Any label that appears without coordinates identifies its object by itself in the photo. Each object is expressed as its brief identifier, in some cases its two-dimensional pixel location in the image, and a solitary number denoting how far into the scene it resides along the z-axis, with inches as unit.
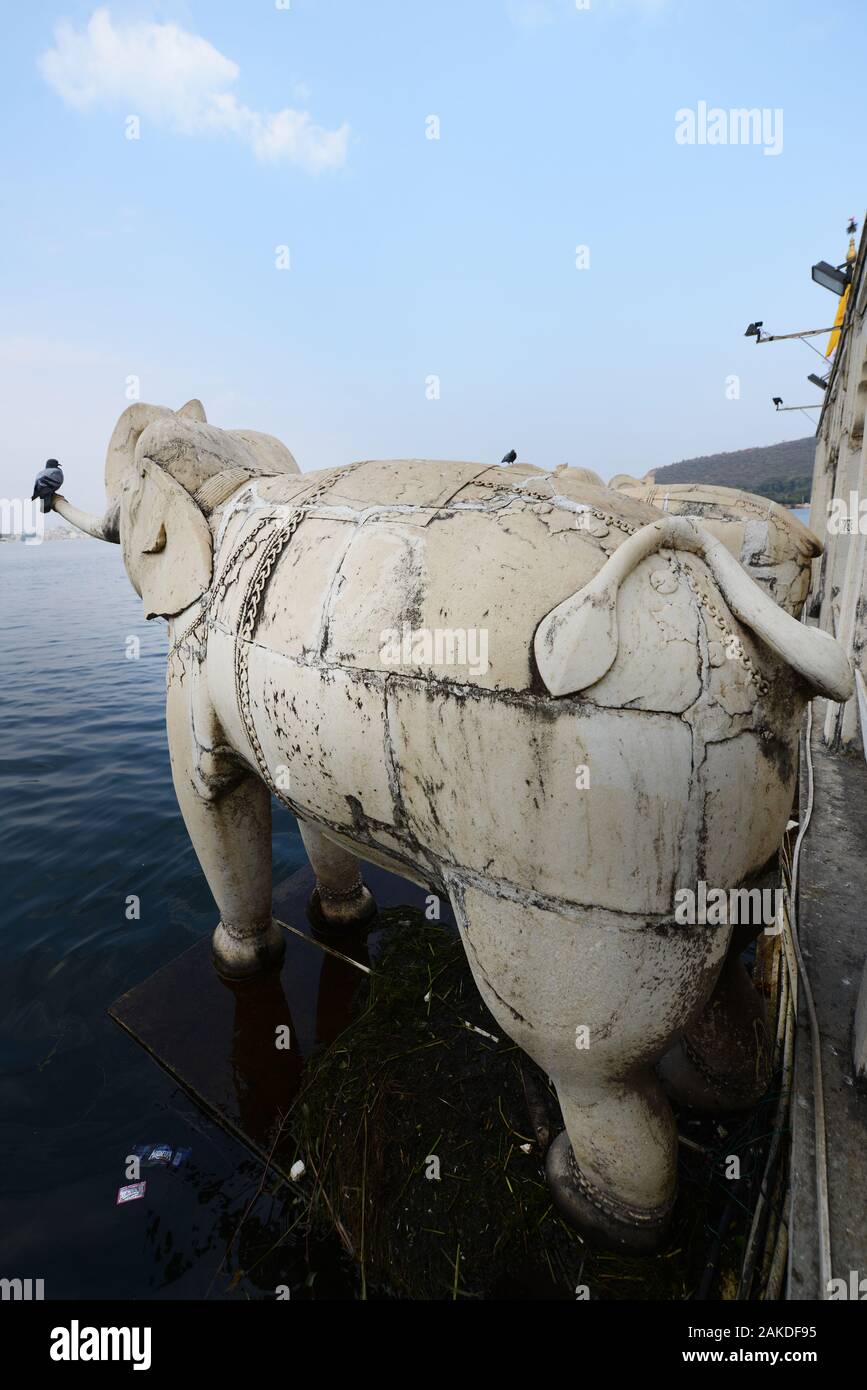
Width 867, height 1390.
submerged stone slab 102.0
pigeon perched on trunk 128.5
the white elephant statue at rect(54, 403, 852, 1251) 48.5
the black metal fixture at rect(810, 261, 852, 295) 308.3
